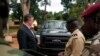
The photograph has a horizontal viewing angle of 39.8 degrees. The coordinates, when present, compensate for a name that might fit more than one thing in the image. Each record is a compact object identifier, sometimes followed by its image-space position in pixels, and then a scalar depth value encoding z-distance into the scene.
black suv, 4.99
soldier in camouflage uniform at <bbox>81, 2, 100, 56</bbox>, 0.89
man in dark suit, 2.82
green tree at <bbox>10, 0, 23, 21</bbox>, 11.26
